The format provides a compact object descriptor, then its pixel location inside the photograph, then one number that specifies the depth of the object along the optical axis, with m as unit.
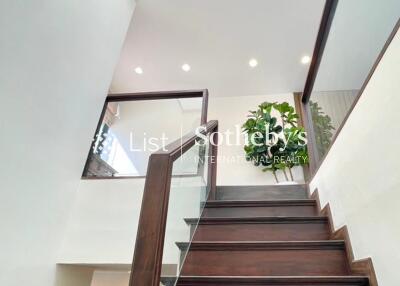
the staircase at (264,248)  1.59
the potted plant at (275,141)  4.47
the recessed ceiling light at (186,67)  5.05
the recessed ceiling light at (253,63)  4.92
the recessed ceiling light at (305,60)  4.79
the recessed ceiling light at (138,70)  5.14
